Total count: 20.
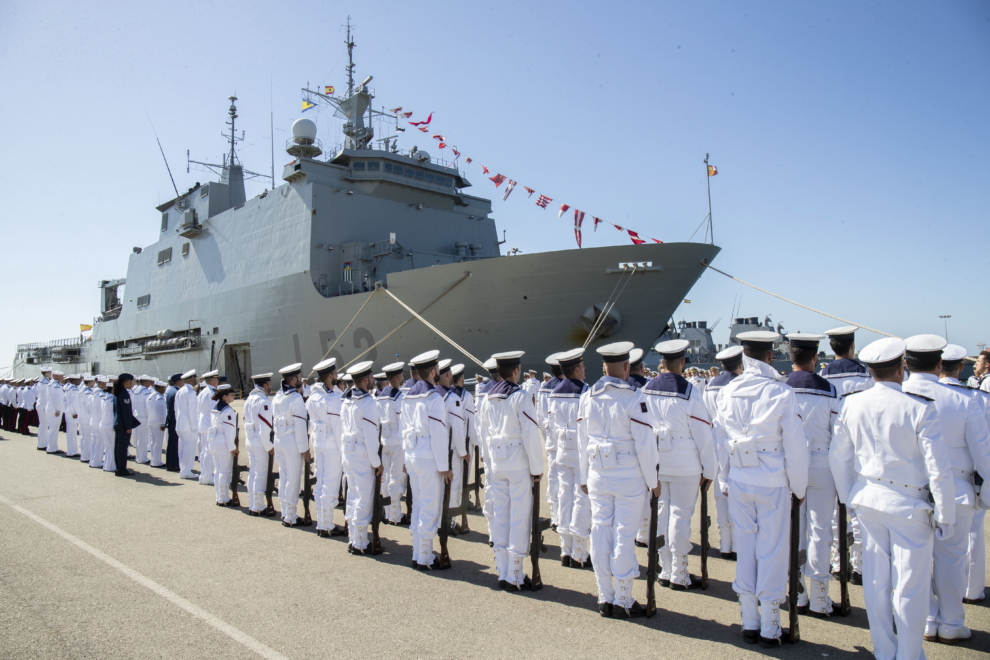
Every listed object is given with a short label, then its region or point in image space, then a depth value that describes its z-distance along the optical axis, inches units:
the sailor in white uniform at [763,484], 117.6
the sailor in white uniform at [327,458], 206.8
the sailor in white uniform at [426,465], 169.3
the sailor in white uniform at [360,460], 185.6
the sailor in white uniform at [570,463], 164.1
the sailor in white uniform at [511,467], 150.9
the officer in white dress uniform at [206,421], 321.4
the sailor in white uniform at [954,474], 116.5
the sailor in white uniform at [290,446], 223.6
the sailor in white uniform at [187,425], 343.6
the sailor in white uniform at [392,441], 215.6
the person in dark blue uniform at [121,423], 342.3
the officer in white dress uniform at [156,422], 386.3
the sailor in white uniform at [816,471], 132.6
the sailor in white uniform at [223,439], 263.9
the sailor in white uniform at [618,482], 131.0
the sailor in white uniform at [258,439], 245.0
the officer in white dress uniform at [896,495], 100.0
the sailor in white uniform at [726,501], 175.2
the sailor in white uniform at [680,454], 150.9
